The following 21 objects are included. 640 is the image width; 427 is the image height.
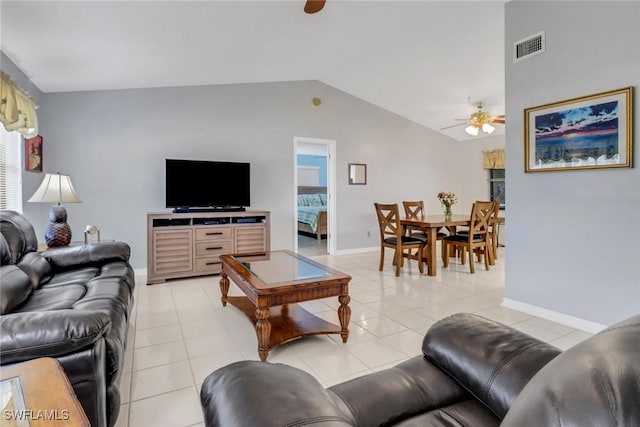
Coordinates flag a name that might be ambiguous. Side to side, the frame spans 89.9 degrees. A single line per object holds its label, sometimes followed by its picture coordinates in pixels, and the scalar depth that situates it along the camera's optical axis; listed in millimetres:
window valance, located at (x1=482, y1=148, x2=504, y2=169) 6738
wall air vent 2861
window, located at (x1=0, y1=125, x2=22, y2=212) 3078
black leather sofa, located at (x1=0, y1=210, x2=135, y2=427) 1133
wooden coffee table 2121
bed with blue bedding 7172
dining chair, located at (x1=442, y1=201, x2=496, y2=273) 4391
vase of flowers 4873
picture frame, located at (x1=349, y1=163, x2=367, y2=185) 6047
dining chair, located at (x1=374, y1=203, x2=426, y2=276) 4363
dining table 4309
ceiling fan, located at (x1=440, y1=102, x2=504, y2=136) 4977
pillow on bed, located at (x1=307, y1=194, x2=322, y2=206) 9281
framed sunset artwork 2412
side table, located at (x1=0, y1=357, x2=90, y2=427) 727
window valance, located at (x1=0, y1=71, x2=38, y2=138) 2418
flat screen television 4293
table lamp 2988
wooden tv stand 4004
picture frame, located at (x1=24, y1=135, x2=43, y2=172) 3475
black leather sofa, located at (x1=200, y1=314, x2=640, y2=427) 516
